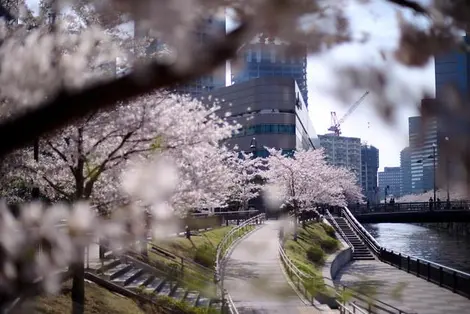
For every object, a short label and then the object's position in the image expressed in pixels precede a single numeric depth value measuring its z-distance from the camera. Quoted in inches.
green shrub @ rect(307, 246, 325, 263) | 944.0
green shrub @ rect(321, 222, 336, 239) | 1588.6
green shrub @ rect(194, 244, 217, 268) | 591.5
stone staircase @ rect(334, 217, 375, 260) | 1360.7
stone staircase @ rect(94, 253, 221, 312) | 415.1
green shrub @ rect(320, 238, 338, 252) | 1241.4
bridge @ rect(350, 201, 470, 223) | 2133.1
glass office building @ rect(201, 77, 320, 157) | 1481.4
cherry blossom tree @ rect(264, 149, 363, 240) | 1330.0
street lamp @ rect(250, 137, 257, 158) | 1312.3
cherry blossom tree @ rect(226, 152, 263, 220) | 1337.4
